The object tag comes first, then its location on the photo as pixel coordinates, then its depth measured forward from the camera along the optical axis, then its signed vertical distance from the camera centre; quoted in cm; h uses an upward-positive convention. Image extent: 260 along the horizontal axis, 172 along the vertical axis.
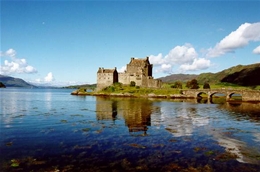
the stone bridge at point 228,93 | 9726 -286
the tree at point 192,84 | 14425 +193
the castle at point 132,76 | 13225 +698
